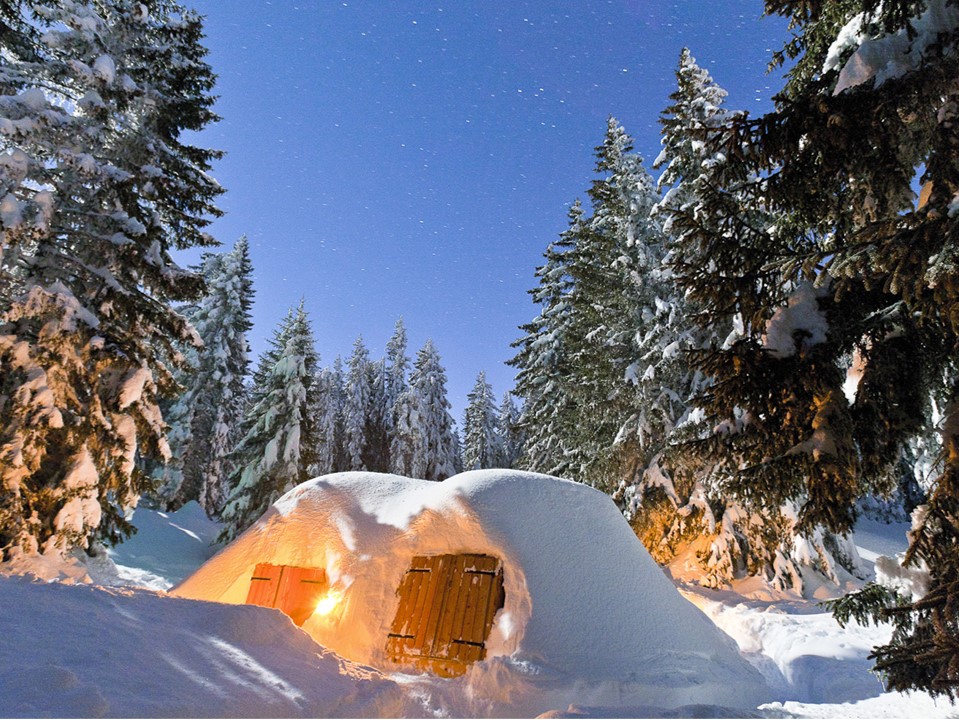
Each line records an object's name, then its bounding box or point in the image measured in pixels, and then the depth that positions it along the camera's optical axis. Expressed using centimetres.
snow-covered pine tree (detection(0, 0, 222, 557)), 983
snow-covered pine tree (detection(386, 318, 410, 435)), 5062
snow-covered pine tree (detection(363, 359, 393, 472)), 4759
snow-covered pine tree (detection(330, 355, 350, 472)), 4866
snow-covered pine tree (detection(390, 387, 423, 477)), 4009
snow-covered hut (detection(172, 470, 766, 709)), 876
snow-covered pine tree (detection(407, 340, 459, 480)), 4044
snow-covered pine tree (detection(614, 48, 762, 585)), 1574
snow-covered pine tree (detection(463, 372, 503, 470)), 4491
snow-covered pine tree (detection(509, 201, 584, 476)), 2316
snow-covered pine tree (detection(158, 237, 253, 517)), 3003
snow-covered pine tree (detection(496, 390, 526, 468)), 4953
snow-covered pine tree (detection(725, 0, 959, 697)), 419
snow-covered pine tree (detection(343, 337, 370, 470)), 4672
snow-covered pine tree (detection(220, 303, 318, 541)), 2286
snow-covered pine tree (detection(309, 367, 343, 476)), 4741
